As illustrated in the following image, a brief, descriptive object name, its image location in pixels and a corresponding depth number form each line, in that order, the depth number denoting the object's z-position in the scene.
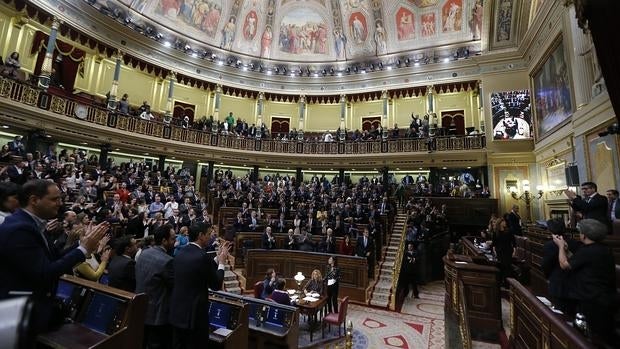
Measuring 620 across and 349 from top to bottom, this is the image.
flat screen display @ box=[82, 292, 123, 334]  2.44
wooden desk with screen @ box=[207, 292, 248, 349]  3.05
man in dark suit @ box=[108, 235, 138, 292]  2.97
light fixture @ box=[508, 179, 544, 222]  12.14
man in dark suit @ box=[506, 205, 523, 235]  7.52
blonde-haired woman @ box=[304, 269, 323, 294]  6.93
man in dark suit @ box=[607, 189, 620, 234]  4.30
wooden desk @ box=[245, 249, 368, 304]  8.45
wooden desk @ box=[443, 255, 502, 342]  4.44
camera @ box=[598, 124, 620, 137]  4.62
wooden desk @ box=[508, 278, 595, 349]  2.01
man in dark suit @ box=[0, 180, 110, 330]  1.63
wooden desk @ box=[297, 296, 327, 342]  5.93
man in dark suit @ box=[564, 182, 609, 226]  4.07
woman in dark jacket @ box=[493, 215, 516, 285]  6.22
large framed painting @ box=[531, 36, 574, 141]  9.19
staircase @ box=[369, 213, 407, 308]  8.26
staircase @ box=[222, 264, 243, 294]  8.49
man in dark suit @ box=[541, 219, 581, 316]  2.55
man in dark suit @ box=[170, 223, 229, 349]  2.53
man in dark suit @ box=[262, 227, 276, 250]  9.52
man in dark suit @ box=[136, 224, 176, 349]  2.72
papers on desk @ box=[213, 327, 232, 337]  3.08
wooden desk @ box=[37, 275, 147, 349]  2.20
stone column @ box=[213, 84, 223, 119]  18.73
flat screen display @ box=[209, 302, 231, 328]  3.35
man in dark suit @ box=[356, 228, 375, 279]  8.76
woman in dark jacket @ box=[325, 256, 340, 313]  7.04
